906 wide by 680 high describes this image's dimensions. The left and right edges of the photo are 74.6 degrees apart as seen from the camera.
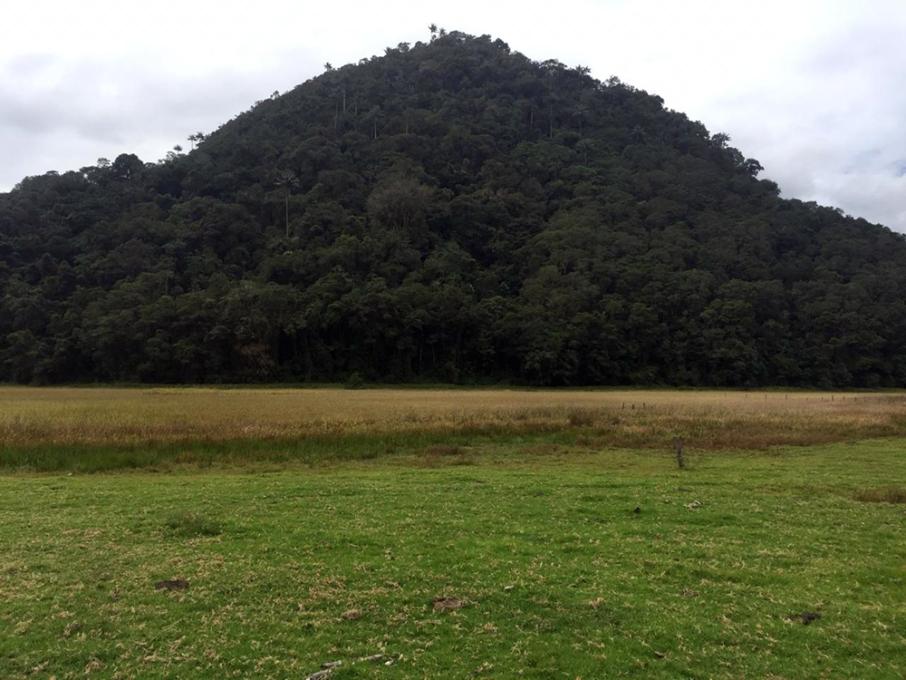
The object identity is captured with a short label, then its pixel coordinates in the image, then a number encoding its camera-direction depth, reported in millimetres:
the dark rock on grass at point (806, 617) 6684
